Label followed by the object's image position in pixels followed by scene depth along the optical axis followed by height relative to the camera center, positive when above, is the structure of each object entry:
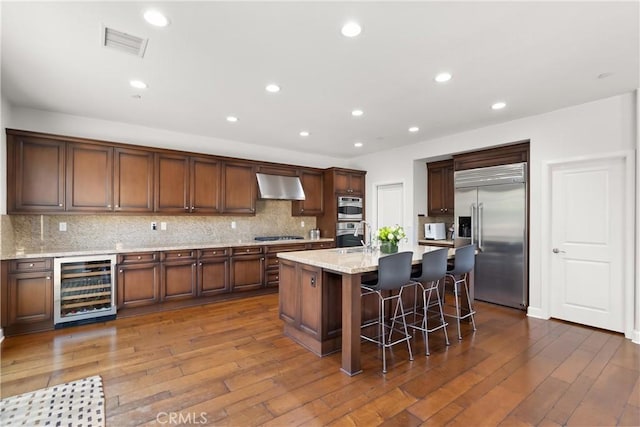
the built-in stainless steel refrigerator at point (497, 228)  4.22 -0.22
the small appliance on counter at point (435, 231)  5.61 -0.33
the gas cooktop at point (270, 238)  5.55 -0.46
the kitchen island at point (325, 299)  2.54 -0.84
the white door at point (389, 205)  6.14 +0.21
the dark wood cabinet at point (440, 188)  5.55 +0.51
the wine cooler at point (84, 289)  3.48 -0.93
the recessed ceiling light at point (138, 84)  3.00 +1.37
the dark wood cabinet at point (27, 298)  3.22 -0.95
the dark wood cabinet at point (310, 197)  6.06 +0.37
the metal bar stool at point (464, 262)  3.46 -0.58
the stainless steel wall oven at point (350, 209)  6.28 +0.12
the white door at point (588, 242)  3.39 -0.35
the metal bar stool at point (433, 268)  3.03 -0.57
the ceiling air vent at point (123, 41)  2.21 +1.37
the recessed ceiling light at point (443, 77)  2.84 +1.36
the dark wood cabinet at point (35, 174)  3.46 +0.51
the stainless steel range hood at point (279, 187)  5.37 +0.53
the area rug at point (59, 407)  1.88 -1.33
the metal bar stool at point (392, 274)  2.63 -0.56
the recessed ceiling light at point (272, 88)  3.10 +1.37
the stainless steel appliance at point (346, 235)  6.23 -0.44
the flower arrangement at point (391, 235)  3.32 -0.23
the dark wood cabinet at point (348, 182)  6.22 +0.71
